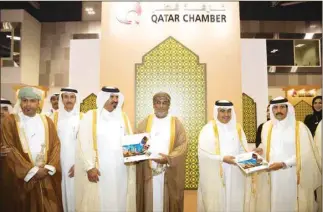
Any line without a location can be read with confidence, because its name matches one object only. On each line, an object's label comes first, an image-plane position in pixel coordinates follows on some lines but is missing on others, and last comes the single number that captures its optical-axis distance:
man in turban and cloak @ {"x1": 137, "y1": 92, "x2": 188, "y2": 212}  3.31
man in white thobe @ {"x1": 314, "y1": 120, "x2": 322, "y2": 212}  3.62
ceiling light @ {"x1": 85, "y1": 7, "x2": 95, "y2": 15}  4.10
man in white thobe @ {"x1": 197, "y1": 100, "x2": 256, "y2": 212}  3.43
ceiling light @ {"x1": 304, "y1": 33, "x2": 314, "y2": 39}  4.15
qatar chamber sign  4.02
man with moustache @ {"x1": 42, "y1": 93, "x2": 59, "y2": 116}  3.64
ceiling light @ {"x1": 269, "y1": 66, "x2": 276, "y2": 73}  4.31
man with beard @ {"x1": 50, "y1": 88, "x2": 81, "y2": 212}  3.53
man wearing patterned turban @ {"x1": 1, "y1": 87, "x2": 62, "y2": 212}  3.04
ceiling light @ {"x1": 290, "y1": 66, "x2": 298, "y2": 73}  4.14
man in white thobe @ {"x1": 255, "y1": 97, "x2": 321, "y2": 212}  3.44
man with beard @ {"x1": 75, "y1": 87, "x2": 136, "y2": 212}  3.25
